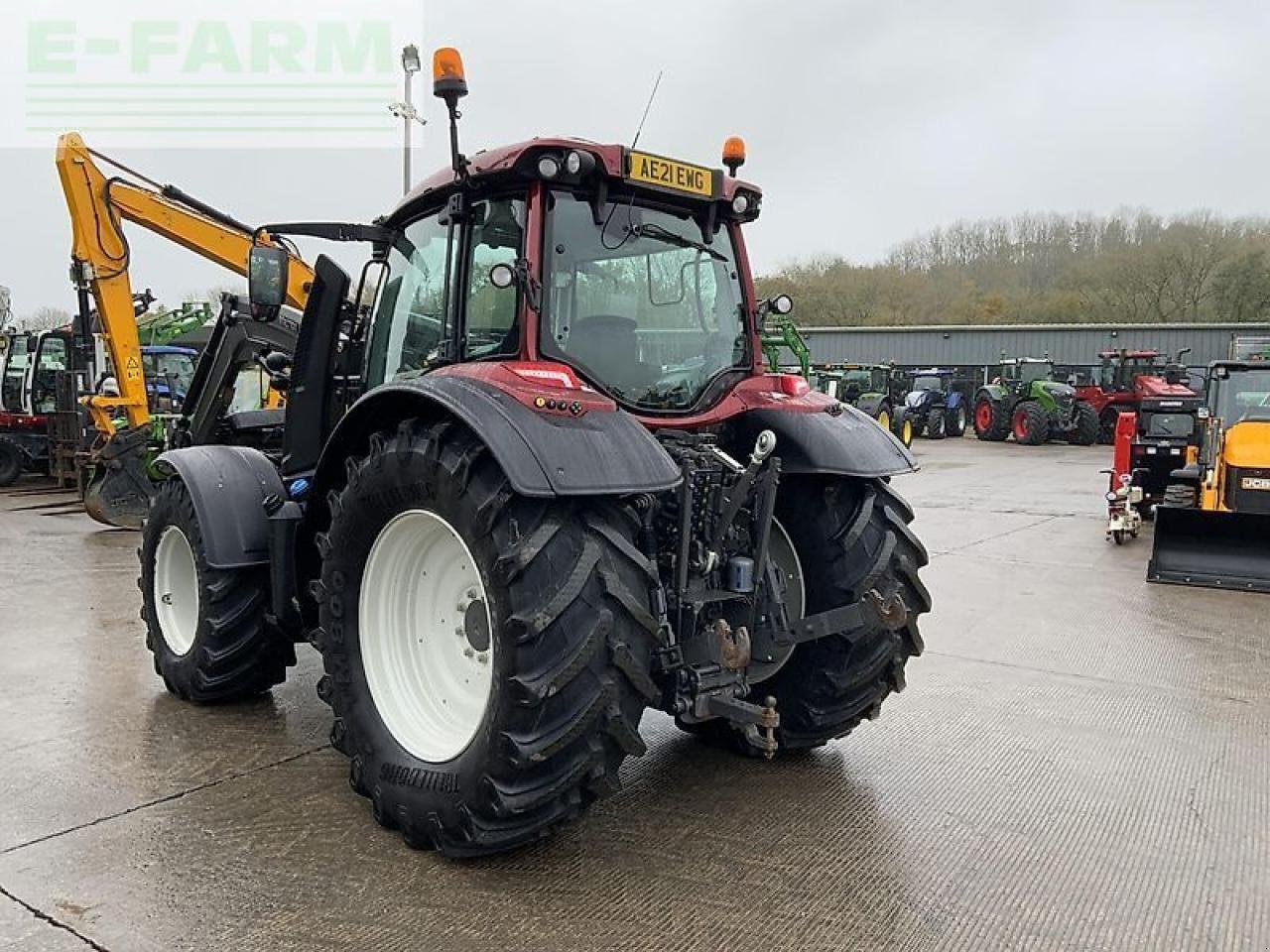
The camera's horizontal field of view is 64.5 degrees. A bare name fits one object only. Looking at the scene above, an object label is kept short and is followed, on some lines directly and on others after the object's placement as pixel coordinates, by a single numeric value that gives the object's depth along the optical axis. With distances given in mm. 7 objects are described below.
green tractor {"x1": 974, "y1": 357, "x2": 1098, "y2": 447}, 26031
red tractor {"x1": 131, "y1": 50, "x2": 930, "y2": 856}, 2898
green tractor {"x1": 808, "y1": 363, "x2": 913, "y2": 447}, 24250
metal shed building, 35625
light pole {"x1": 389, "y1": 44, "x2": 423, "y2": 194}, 12914
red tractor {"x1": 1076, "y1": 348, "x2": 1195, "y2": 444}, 26078
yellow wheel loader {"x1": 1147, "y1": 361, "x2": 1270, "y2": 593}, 8117
